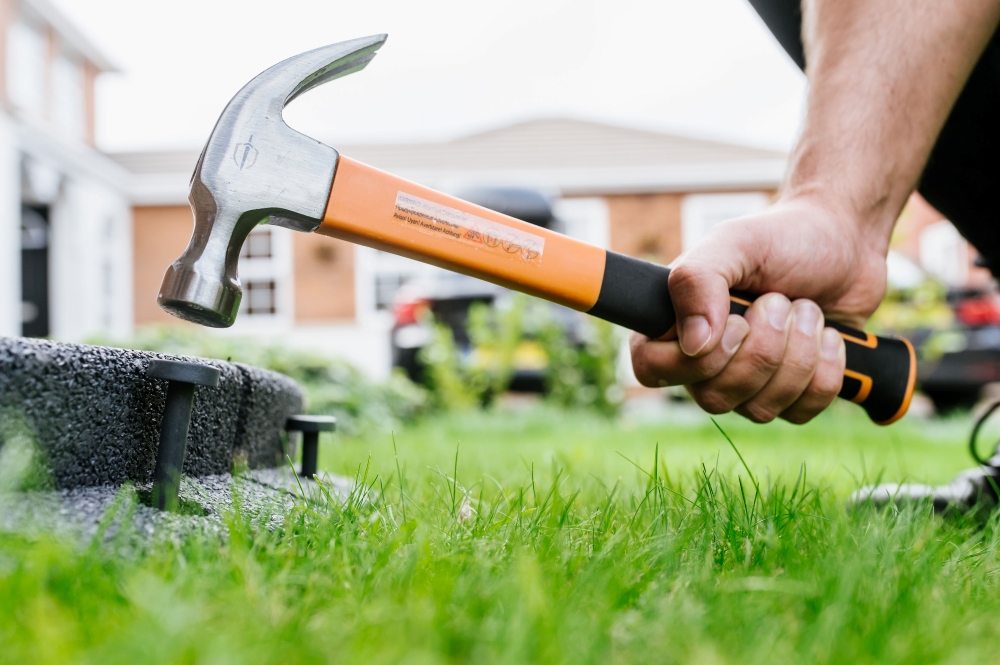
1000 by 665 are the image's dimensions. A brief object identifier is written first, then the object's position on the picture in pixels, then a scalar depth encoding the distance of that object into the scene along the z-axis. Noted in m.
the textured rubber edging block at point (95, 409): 0.98
